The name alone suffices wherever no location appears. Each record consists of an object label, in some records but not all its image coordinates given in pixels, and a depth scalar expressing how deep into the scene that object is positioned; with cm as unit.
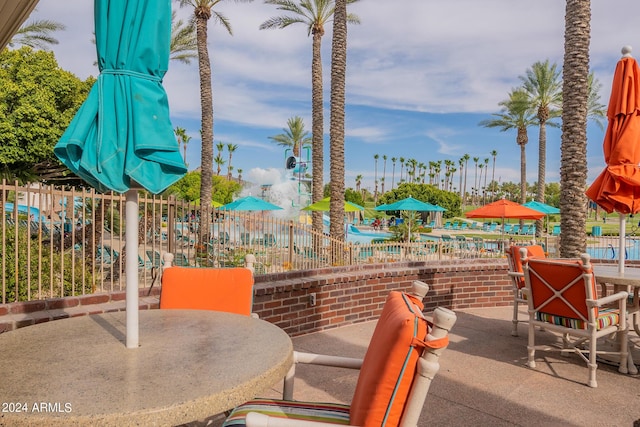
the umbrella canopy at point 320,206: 1575
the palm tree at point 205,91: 1605
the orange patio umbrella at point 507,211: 1620
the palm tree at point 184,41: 2019
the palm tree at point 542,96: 2742
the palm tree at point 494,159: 8600
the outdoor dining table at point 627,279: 406
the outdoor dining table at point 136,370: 129
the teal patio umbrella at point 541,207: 2072
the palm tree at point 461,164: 9544
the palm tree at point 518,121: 3066
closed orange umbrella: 455
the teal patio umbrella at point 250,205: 1459
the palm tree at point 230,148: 7438
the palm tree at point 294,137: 5266
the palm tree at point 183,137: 5458
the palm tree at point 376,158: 10923
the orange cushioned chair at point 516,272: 537
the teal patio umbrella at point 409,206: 1943
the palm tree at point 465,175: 9460
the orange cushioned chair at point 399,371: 138
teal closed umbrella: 175
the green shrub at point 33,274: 577
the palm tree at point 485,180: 9838
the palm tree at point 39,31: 1919
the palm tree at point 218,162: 6956
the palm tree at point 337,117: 1274
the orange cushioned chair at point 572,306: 382
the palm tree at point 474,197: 11906
